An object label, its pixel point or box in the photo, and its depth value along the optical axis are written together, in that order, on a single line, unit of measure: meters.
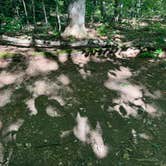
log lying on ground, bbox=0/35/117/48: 3.81
